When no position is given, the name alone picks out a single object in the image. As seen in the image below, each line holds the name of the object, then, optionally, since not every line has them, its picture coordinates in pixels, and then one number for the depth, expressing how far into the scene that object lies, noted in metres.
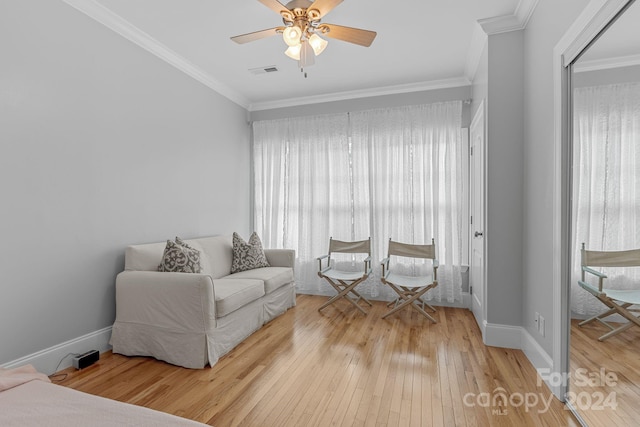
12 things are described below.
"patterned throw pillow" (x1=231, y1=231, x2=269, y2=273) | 3.83
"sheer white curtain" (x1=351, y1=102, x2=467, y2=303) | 3.99
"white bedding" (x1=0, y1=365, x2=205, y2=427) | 0.90
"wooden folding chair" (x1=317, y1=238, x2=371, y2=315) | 3.77
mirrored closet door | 1.37
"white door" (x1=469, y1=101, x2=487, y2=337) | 3.07
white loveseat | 2.44
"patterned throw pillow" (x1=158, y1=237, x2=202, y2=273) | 2.83
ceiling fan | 2.25
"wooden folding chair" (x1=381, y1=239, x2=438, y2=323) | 3.45
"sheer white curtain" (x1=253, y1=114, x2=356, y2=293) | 4.49
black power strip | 2.39
